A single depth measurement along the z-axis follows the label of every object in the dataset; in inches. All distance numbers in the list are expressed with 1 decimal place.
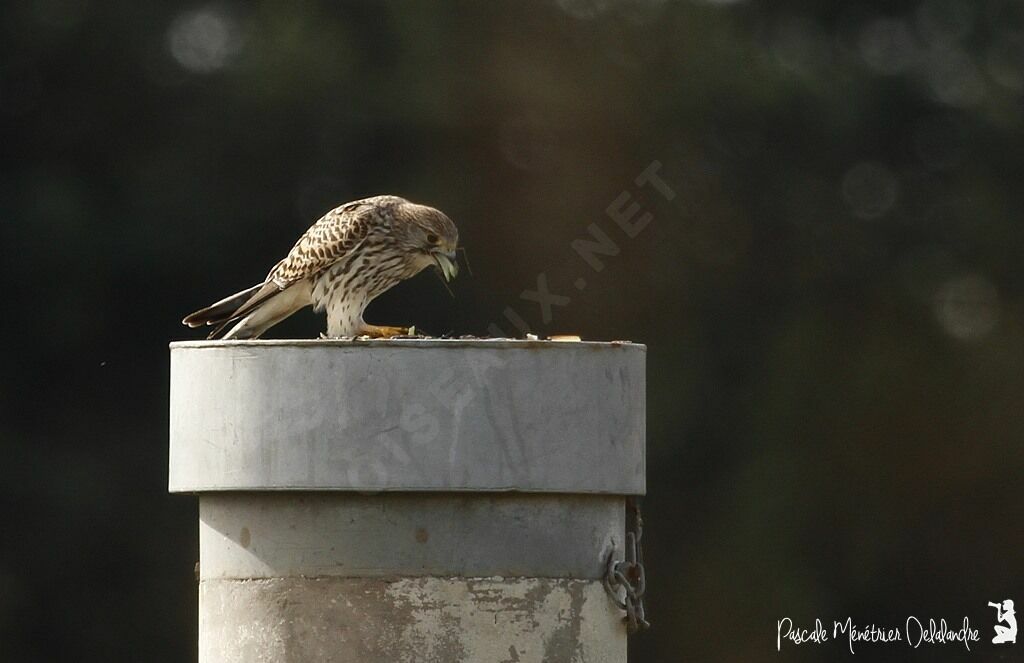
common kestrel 639.1
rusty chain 475.5
